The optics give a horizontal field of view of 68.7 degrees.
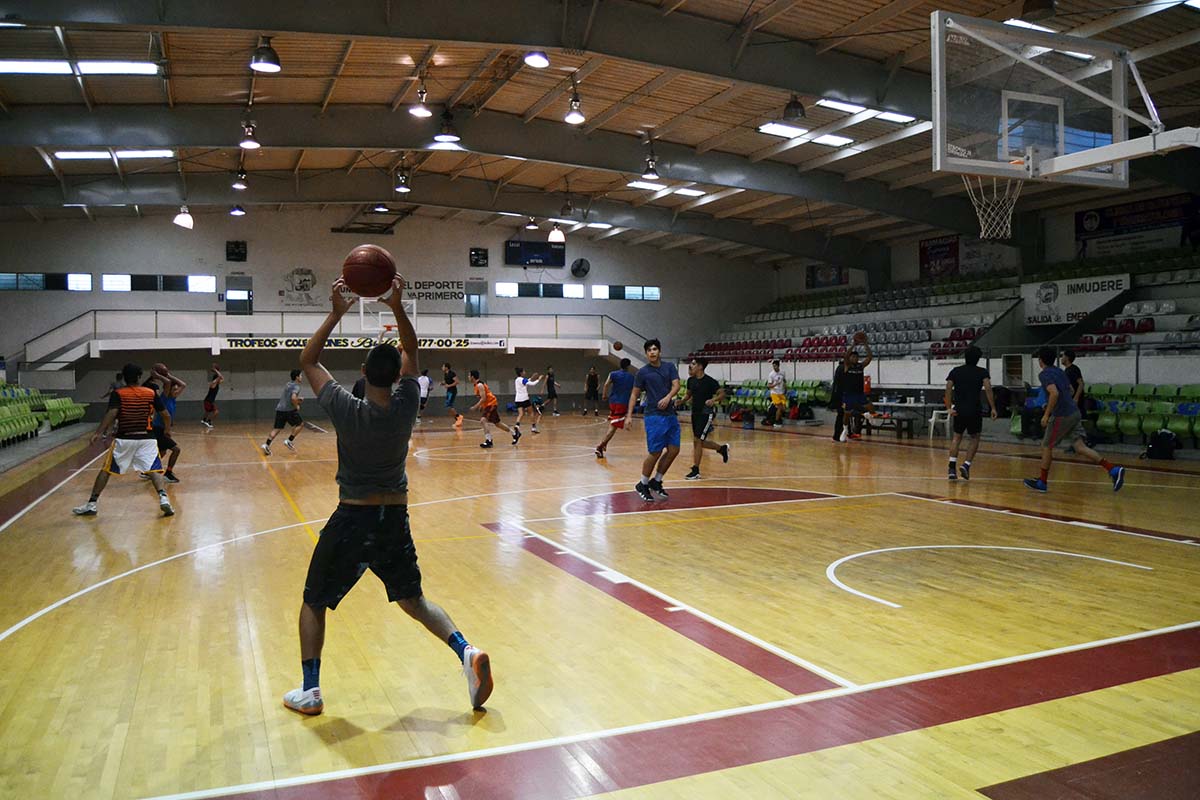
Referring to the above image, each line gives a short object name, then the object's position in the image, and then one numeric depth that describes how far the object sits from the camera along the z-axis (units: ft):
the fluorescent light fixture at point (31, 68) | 44.70
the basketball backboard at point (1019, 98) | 30.99
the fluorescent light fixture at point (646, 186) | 80.12
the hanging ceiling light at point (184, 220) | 65.87
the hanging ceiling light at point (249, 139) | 51.70
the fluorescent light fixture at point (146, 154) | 66.03
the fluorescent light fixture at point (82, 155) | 64.80
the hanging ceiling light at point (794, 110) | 50.06
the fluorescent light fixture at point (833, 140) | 62.39
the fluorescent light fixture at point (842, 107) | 55.28
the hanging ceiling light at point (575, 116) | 45.91
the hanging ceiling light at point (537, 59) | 41.14
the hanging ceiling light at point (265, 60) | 37.24
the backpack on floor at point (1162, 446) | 46.27
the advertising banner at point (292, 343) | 89.35
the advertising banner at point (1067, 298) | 71.51
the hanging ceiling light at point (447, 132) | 53.31
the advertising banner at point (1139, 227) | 73.20
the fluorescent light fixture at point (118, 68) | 47.06
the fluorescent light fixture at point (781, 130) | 61.11
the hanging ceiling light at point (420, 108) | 46.11
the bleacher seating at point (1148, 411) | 47.03
